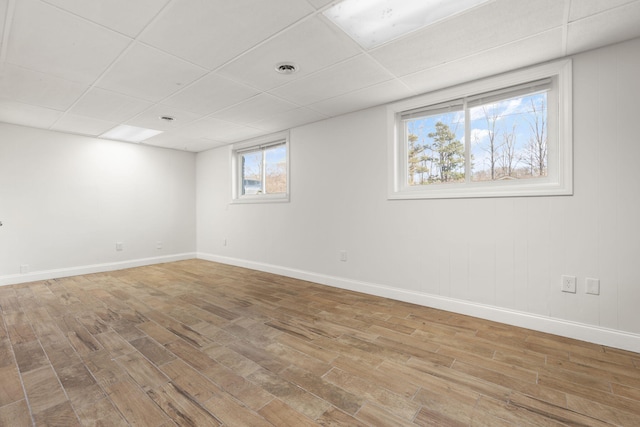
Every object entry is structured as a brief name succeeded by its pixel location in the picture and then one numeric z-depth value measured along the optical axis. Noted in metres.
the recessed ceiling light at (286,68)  2.49
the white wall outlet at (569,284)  2.35
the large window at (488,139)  2.47
